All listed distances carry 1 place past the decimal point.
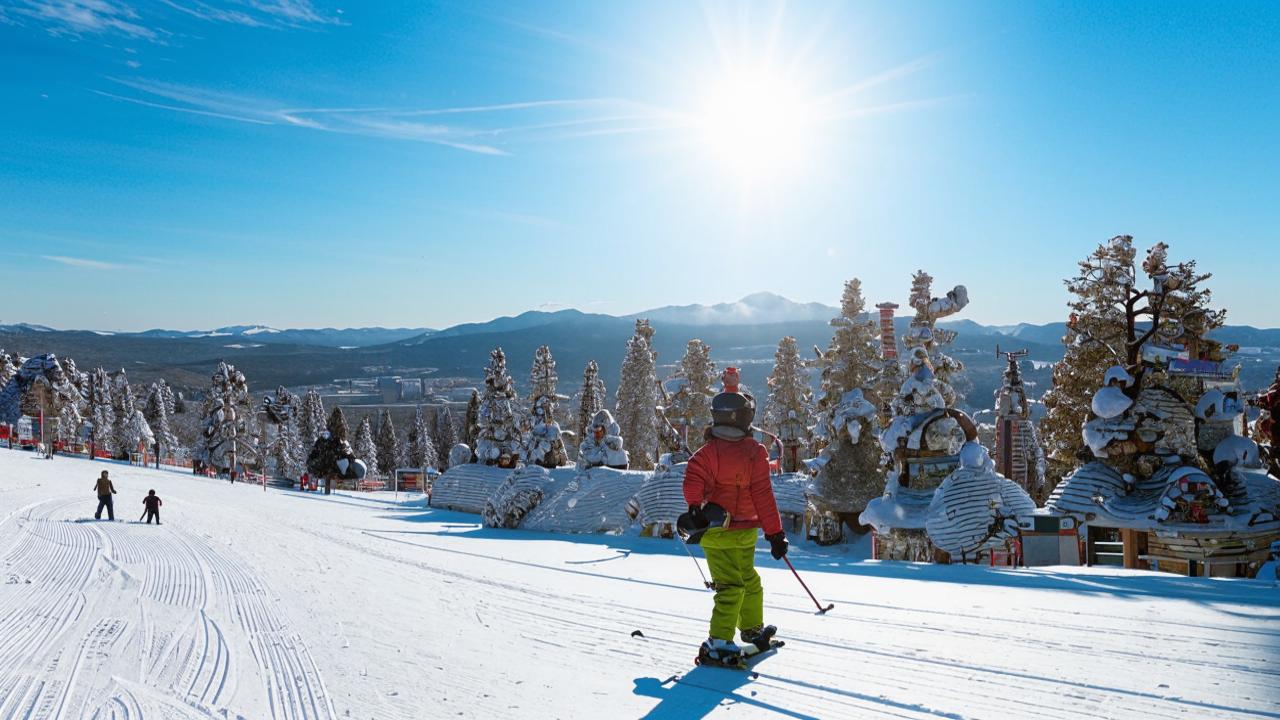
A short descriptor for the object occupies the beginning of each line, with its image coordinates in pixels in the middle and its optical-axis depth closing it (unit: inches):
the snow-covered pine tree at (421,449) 3339.1
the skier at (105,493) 759.7
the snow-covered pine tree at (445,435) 3540.8
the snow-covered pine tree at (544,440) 1039.0
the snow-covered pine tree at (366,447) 3147.1
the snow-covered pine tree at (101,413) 2945.4
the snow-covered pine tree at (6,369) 2751.0
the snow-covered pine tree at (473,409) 2321.4
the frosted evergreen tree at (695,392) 1328.7
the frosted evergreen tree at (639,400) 1753.2
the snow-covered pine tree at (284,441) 2180.1
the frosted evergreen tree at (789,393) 1376.7
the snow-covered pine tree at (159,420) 3403.1
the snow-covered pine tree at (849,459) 829.8
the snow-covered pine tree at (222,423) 1973.4
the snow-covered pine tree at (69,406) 2333.9
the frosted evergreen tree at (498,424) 1218.6
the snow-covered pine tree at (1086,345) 936.9
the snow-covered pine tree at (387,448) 3331.7
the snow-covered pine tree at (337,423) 2298.2
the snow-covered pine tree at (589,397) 1850.4
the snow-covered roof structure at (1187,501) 471.8
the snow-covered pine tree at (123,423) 2731.3
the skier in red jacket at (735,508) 207.8
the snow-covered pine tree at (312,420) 3161.9
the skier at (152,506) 733.9
